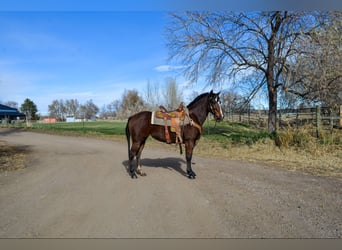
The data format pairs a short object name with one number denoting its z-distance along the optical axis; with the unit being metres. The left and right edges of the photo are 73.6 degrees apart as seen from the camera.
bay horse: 3.99
